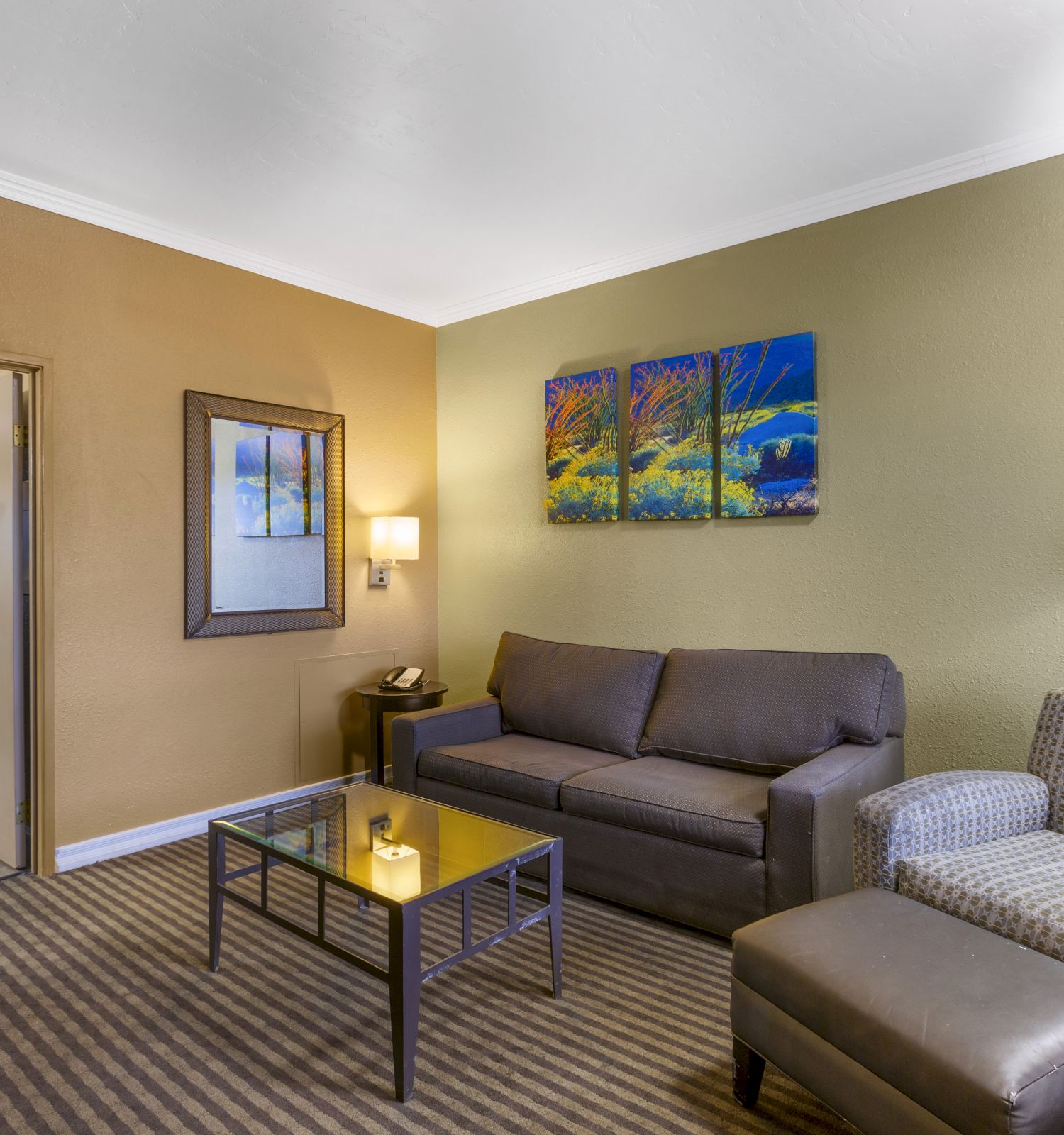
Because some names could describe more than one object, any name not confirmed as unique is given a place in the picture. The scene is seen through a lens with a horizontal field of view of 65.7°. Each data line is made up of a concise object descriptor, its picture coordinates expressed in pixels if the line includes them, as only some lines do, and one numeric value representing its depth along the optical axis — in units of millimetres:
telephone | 4109
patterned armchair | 1854
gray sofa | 2523
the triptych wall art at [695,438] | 3428
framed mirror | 3715
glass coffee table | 1891
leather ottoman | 1337
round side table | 3982
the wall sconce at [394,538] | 4277
